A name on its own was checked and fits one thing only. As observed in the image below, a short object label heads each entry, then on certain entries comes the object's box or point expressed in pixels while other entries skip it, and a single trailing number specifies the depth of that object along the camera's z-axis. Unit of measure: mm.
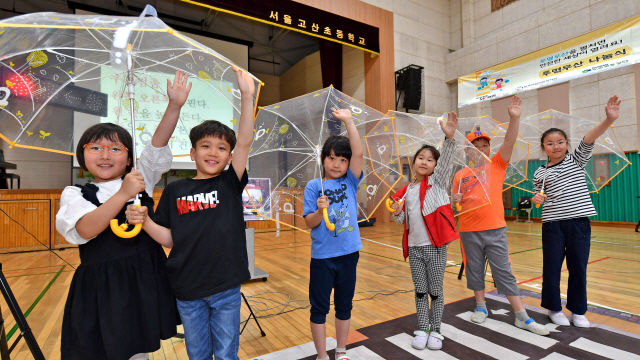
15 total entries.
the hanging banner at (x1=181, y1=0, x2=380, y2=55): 6602
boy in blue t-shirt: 1603
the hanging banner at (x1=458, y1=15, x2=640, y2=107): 6797
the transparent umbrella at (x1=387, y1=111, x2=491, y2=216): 2125
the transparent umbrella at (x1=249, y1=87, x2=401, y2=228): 1831
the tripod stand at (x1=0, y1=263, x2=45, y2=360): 1244
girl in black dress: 1040
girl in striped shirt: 2111
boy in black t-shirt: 1165
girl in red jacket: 1884
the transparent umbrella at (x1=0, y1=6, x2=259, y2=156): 959
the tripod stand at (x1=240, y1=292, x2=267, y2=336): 2131
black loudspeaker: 8964
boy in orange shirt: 2123
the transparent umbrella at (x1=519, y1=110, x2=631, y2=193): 2889
